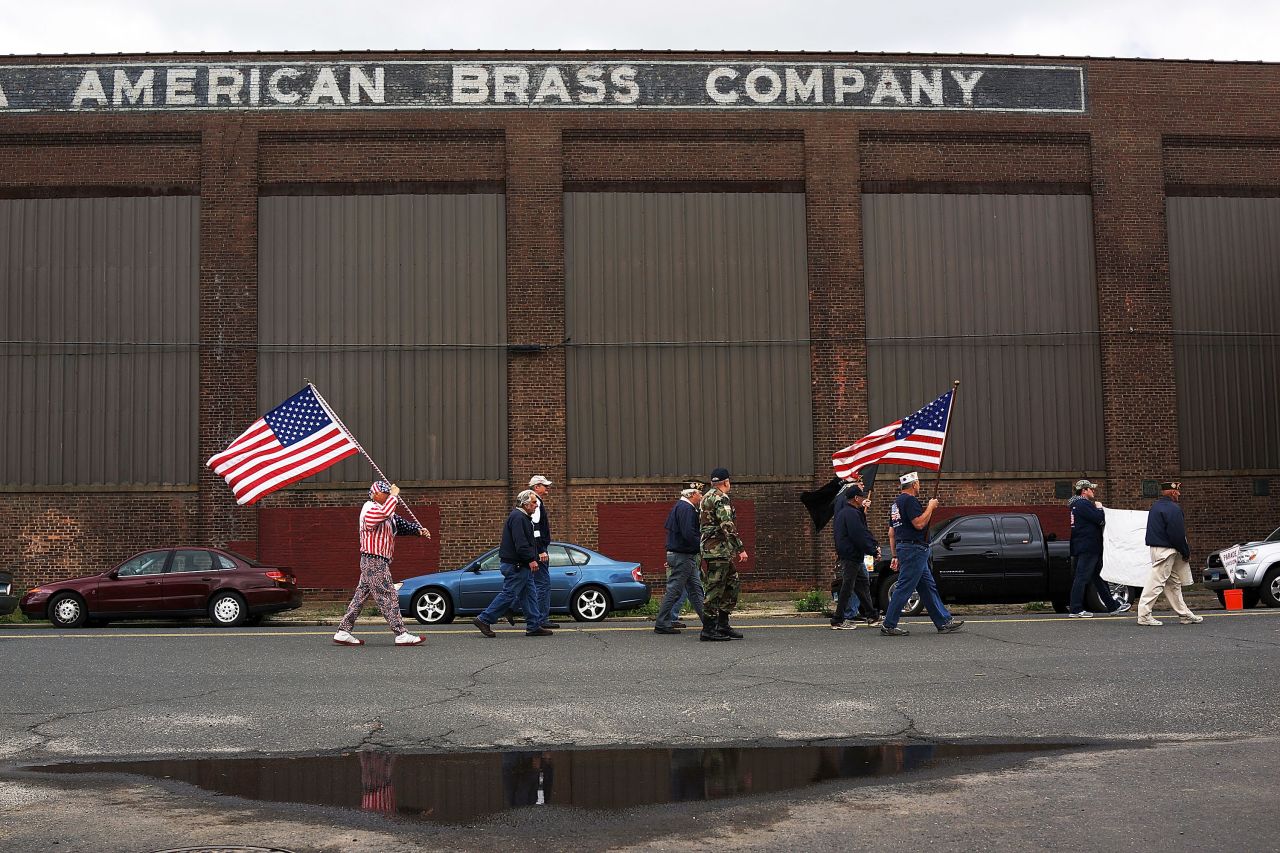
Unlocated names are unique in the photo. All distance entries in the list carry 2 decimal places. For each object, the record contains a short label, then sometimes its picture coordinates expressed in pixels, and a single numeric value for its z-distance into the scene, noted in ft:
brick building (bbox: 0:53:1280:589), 81.92
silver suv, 60.80
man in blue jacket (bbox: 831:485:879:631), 47.14
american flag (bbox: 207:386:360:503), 57.67
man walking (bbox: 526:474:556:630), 47.26
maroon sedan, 61.11
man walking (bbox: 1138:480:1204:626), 46.37
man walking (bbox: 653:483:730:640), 45.47
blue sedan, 59.00
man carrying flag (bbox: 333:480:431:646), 43.55
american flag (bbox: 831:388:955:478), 57.31
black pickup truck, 59.47
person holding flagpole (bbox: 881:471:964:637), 43.80
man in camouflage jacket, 44.52
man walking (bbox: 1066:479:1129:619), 52.90
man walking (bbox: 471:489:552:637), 46.01
